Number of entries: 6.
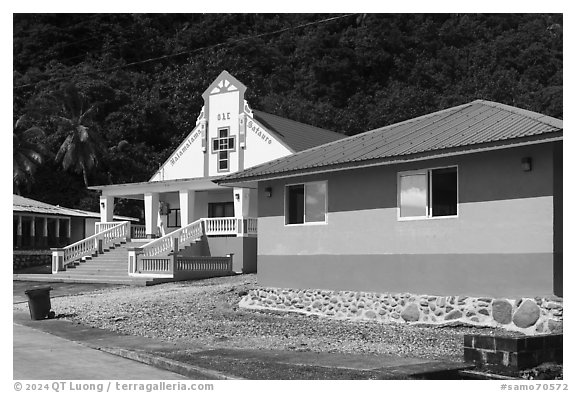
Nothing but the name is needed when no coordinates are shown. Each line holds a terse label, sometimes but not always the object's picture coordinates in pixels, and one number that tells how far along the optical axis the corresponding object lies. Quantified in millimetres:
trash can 19109
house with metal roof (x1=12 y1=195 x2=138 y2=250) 42188
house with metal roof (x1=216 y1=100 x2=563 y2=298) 14969
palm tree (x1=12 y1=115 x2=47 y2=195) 52156
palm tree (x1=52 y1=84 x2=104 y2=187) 54406
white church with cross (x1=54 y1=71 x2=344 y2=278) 32125
